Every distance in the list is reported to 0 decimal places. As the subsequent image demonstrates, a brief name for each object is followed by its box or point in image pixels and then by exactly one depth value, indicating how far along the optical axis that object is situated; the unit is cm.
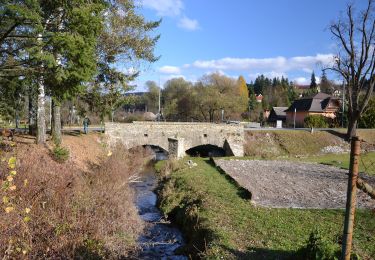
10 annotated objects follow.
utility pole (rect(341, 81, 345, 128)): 4881
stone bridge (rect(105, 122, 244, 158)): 2988
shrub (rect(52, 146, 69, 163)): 1585
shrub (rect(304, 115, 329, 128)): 4875
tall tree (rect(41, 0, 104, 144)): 1109
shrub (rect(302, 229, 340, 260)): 645
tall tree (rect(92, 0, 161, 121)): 1975
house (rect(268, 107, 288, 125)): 6601
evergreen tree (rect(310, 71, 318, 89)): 12330
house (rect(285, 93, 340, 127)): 5539
